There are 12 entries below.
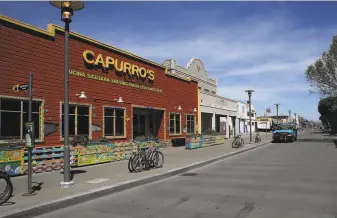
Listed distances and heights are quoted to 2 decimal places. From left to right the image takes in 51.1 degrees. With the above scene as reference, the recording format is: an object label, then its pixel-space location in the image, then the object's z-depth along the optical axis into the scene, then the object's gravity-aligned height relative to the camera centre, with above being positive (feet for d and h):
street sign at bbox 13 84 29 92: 28.73 +3.49
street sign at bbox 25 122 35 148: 28.04 -0.39
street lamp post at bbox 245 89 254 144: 111.12 +11.33
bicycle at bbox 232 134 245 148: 85.47 -3.46
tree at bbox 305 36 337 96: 116.26 +18.66
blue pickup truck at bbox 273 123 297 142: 120.67 -2.57
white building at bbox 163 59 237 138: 108.78 +9.98
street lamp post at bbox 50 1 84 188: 30.25 +3.97
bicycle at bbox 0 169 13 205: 25.00 -4.30
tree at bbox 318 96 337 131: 250.23 +11.80
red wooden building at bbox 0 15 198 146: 43.70 +6.66
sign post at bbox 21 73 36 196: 28.02 -0.55
